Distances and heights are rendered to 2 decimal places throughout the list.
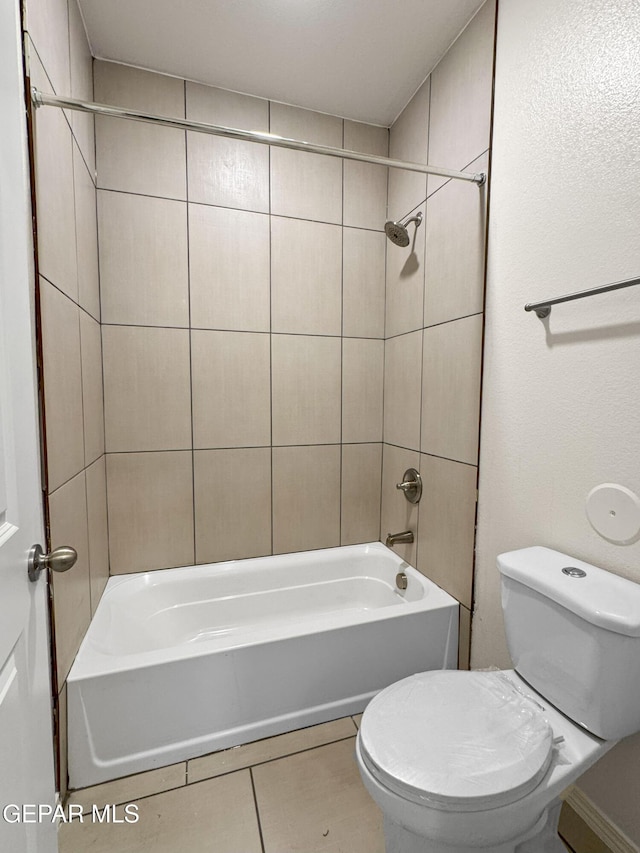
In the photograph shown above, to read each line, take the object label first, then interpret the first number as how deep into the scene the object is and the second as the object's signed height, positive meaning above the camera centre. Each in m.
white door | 0.62 -0.23
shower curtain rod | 1.00 +0.75
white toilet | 0.78 -0.75
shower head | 1.63 +0.68
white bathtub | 1.23 -0.95
